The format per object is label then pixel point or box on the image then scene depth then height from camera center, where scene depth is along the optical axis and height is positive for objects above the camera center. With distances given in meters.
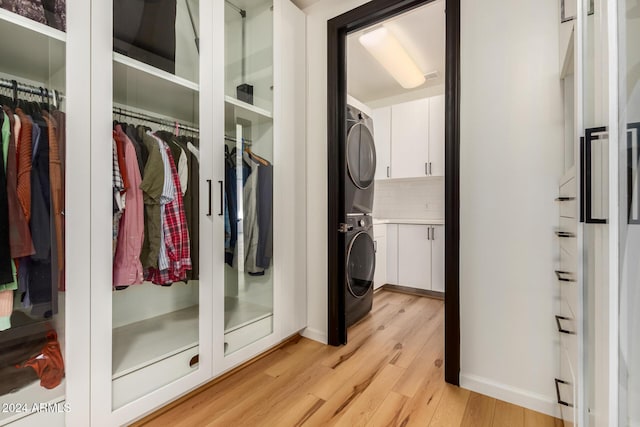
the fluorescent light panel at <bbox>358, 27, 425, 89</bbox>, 2.57 +1.57
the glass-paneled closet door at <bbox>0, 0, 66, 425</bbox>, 1.05 +0.02
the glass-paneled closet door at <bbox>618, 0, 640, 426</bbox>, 0.55 +0.01
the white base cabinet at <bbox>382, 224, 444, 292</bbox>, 3.31 -0.51
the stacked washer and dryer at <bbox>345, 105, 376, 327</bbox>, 2.46 -0.02
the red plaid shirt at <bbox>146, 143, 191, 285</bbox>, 1.50 -0.15
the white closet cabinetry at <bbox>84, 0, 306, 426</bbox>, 1.23 +0.08
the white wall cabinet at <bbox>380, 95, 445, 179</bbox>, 3.39 +0.92
